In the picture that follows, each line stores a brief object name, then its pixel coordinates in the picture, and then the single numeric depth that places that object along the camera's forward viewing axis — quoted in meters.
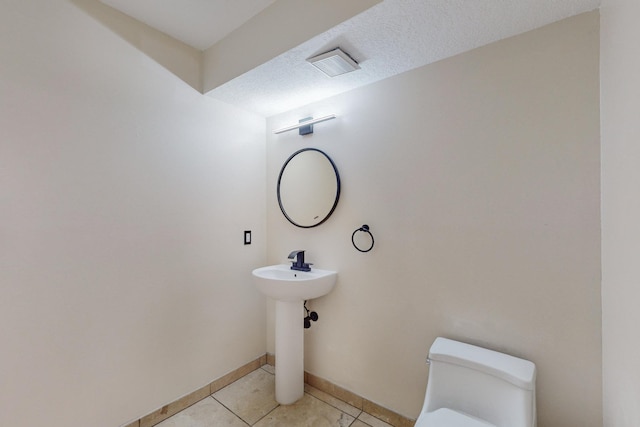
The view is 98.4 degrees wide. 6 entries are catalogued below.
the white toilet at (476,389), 1.17
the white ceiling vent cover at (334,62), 1.52
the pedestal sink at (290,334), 1.90
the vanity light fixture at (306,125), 2.03
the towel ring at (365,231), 1.84
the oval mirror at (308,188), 2.04
